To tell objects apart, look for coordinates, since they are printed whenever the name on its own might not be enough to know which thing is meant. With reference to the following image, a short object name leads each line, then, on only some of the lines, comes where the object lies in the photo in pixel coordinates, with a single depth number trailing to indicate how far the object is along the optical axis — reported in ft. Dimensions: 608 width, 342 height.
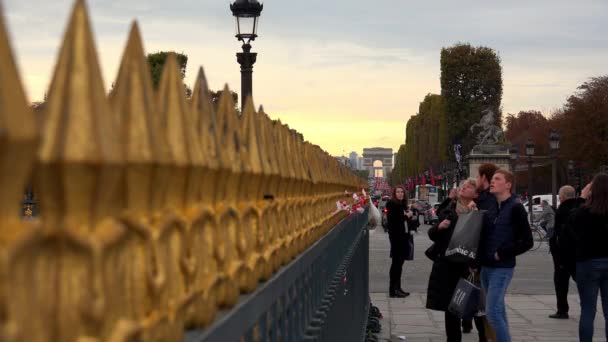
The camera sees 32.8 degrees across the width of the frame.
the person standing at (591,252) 30.66
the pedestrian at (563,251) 32.37
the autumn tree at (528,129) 349.82
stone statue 206.80
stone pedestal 198.29
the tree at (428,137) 327.47
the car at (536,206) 180.29
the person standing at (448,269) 32.58
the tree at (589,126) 233.76
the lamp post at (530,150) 142.11
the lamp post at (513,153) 172.08
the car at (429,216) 191.39
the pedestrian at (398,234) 54.34
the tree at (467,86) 297.12
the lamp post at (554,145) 138.00
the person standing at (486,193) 31.48
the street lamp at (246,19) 44.78
